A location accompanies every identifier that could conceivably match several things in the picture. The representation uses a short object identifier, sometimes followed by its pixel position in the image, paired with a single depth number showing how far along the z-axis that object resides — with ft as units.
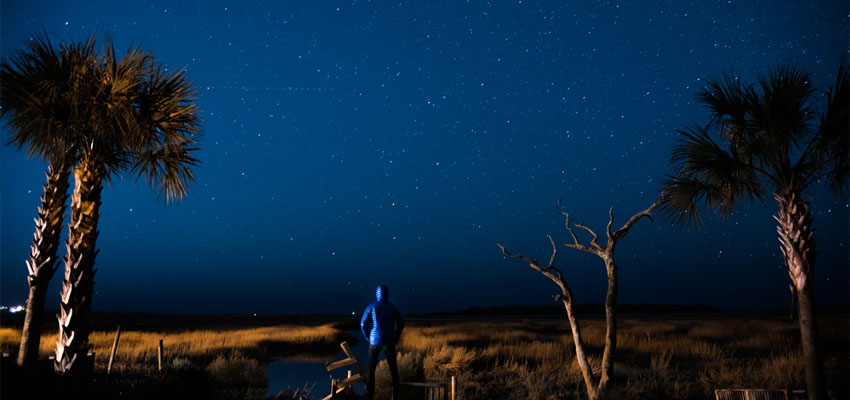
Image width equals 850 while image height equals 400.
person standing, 29.86
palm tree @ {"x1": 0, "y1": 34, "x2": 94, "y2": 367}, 30.35
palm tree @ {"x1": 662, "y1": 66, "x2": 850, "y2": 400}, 29.97
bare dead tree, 36.22
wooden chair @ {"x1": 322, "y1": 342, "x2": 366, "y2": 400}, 30.25
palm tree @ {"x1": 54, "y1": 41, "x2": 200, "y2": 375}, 30.58
